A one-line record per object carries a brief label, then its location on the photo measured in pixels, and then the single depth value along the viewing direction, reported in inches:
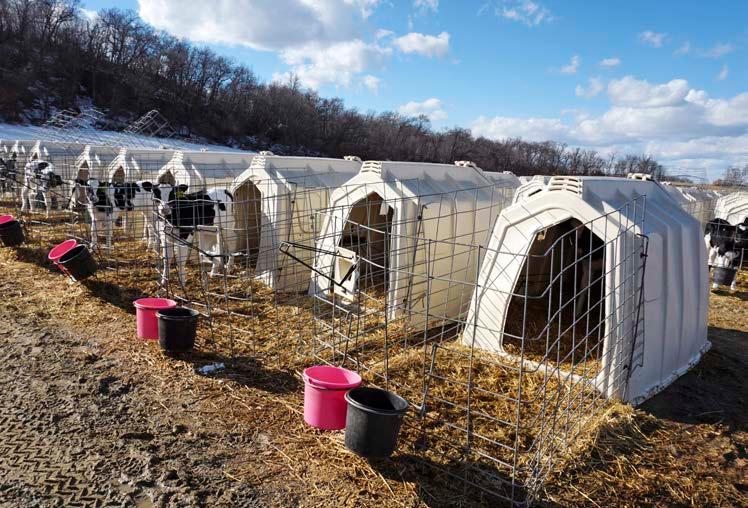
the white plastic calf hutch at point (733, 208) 560.1
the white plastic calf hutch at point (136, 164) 521.6
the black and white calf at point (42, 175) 515.0
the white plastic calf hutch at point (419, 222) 270.8
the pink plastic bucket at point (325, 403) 150.6
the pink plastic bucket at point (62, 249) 312.7
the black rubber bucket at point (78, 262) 286.5
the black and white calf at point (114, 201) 383.9
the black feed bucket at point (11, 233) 377.7
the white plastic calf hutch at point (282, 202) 332.2
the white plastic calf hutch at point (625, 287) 189.3
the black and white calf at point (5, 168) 513.5
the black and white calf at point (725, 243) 454.0
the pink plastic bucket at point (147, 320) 223.6
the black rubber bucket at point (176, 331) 208.2
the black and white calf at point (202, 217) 346.0
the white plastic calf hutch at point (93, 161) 596.5
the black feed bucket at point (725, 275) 423.2
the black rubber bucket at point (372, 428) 132.7
